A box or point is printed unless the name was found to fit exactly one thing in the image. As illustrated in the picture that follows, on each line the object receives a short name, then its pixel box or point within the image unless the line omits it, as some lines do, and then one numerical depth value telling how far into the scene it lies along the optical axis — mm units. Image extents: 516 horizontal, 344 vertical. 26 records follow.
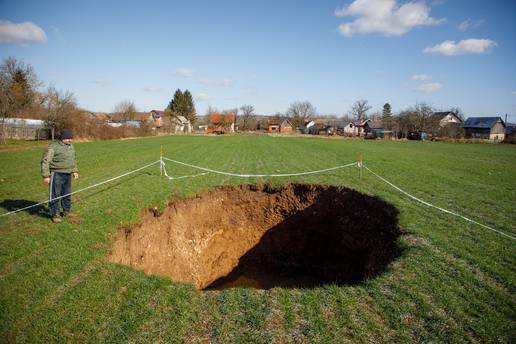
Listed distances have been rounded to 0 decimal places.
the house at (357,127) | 82625
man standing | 6965
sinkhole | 8367
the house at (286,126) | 93750
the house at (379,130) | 64512
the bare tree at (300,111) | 122000
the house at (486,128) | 63344
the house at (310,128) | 86469
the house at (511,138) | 53162
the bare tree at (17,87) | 31422
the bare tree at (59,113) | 33188
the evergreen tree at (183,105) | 91500
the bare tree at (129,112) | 79175
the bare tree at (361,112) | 101438
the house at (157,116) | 67062
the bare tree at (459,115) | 78612
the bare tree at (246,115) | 102250
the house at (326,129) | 78200
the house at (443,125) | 62344
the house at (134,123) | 60741
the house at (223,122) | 96812
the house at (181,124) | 77325
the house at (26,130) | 32094
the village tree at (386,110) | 116625
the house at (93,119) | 37403
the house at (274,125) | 95750
